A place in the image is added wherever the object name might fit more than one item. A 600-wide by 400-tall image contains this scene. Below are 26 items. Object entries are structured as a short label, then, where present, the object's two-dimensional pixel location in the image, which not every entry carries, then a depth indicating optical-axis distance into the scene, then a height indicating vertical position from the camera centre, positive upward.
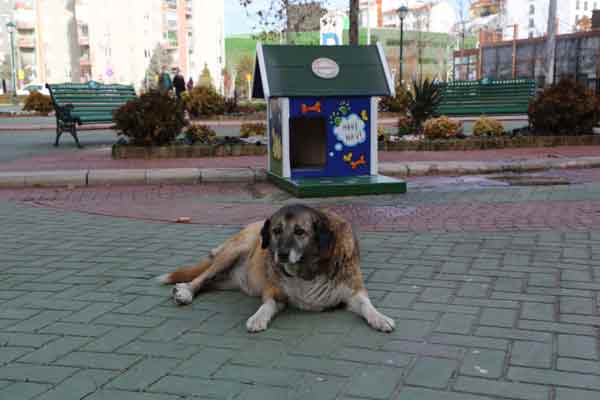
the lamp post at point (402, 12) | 37.64 +5.05
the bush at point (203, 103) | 23.78 -0.05
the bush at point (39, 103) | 30.16 +0.03
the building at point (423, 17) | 86.31 +13.66
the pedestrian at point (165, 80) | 27.91 +0.95
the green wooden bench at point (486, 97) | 18.61 +0.04
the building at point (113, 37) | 86.44 +9.24
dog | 3.61 -1.02
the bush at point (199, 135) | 13.02 -0.66
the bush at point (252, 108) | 25.81 -0.28
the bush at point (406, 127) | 14.58 -0.61
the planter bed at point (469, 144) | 13.16 -0.90
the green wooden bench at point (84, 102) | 14.39 +0.03
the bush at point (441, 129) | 13.55 -0.62
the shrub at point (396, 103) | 24.34 -0.13
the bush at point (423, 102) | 14.20 -0.06
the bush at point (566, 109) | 13.23 -0.24
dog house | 8.77 -0.04
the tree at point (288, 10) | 25.46 +3.53
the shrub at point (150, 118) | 11.95 -0.29
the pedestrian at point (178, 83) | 27.25 +0.80
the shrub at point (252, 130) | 14.33 -0.63
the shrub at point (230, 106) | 24.69 -0.18
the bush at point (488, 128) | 13.81 -0.64
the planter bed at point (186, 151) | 12.12 -0.91
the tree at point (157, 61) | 83.41 +5.50
